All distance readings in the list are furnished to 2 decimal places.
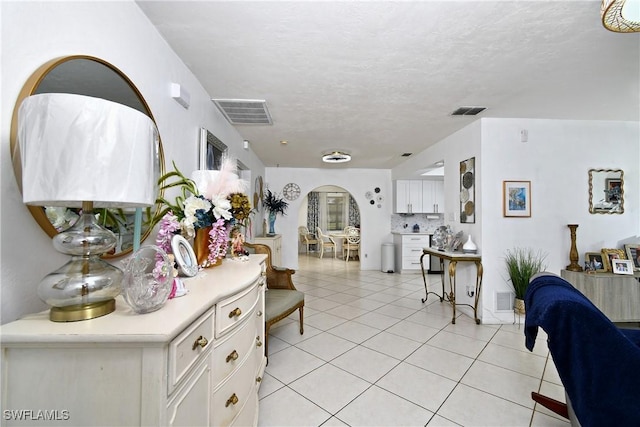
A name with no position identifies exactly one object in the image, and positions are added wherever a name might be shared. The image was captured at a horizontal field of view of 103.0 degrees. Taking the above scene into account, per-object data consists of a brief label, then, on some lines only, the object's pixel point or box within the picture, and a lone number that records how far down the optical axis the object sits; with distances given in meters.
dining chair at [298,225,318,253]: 8.69
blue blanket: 1.04
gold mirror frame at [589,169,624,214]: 3.16
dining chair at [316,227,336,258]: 8.08
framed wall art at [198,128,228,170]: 2.22
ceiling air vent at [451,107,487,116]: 2.80
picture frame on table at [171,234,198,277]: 1.22
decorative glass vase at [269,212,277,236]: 5.64
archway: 9.62
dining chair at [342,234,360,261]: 7.68
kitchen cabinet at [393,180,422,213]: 6.03
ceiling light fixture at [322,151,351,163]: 4.56
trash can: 5.87
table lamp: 0.65
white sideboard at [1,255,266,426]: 0.65
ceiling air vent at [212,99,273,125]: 2.57
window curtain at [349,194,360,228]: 9.51
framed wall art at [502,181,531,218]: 3.10
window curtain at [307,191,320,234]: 9.61
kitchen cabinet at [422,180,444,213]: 6.07
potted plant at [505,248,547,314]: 2.92
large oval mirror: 0.87
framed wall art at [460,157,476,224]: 3.24
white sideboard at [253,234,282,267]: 4.50
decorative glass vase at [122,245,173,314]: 0.80
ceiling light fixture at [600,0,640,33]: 1.22
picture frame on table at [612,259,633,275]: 2.78
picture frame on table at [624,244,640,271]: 2.93
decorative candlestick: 2.96
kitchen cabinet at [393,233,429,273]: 5.77
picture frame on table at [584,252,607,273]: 2.91
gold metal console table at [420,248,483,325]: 3.05
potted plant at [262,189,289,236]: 5.66
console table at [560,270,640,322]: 2.74
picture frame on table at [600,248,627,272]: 2.88
